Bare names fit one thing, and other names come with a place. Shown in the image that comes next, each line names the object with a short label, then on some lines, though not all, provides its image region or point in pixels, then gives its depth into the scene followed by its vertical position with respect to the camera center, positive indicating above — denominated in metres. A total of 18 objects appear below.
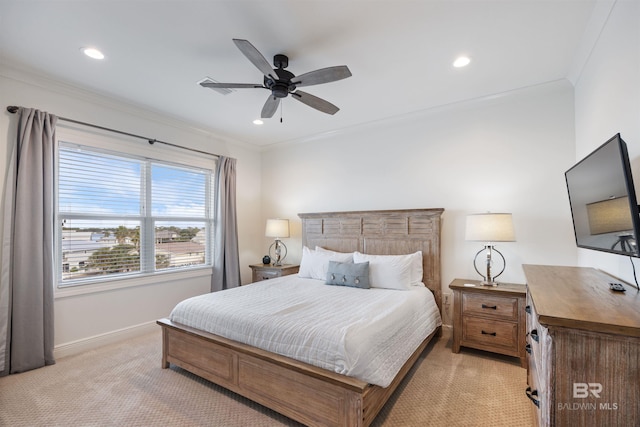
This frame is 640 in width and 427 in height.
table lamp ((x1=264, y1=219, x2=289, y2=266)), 4.64 -0.20
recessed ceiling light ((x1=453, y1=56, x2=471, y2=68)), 2.54 +1.37
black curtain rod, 2.72 +1.03
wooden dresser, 0.96 -0.52
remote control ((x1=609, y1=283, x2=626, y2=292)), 1.43 -0.37
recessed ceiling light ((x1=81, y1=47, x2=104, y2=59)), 2.42 +1.40
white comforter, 1.86 -0.81
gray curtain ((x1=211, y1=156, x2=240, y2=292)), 4.49 -0.26
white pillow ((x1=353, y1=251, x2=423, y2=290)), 3.25 -0.64
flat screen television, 1.33 +0.07
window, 3.15 +0.04
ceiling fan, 2.05 +1.07
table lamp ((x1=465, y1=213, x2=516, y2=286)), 2.90 -0.14
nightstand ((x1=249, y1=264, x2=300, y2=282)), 4.48 -0.85
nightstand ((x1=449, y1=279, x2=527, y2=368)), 2.77 -1.02
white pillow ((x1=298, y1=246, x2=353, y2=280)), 3.83 -0.62
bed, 1.76 -1.10
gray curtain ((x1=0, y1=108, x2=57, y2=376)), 2.62 -0.30
